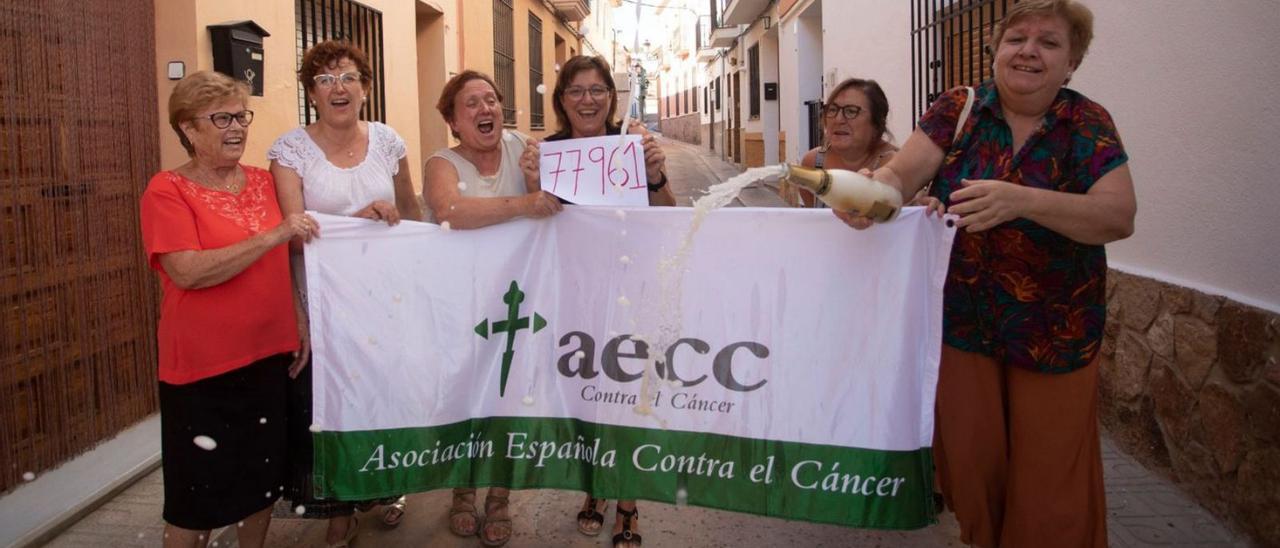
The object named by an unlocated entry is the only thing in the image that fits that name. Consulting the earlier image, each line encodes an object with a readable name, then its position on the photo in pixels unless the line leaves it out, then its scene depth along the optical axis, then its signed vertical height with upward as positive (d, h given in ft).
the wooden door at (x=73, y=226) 11.44 +0.26
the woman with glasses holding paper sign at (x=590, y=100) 10.71 +1.62
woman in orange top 8.30 -0.66
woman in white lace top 9.59 +0.81
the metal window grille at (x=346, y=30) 22.21 +5.71
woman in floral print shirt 7.18 -0.42
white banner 8.56 -0.91
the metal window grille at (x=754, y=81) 66.74 +11.54
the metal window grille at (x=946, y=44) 19.24 +4.45
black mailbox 15.52 +3.43
